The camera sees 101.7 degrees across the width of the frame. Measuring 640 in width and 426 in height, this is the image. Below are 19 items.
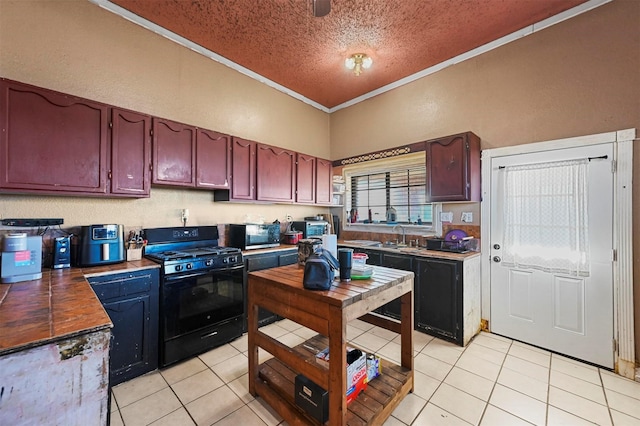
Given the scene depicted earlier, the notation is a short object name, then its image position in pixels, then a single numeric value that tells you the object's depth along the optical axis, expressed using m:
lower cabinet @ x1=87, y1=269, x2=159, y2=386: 2.04
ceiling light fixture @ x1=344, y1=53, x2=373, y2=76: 3.22
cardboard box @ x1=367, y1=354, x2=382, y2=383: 1.92
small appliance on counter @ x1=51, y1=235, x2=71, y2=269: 2.12
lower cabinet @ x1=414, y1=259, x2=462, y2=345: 2.77
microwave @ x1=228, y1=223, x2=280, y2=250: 3.20
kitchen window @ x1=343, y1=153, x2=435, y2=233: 3.75
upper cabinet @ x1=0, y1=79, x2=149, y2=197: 1.90
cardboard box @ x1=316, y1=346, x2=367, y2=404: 1.70
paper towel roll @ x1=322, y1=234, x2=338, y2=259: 1.91
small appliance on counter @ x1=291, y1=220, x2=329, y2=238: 3.98
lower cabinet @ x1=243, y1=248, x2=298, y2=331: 3.03
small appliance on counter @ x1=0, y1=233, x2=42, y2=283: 1.74
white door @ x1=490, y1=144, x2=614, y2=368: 2.38
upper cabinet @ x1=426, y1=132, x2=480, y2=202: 2.96
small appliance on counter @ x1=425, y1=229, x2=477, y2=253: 3.06
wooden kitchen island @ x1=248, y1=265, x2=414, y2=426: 1.43
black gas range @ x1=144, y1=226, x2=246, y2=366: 2.33
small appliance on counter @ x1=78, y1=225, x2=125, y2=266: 2.20
